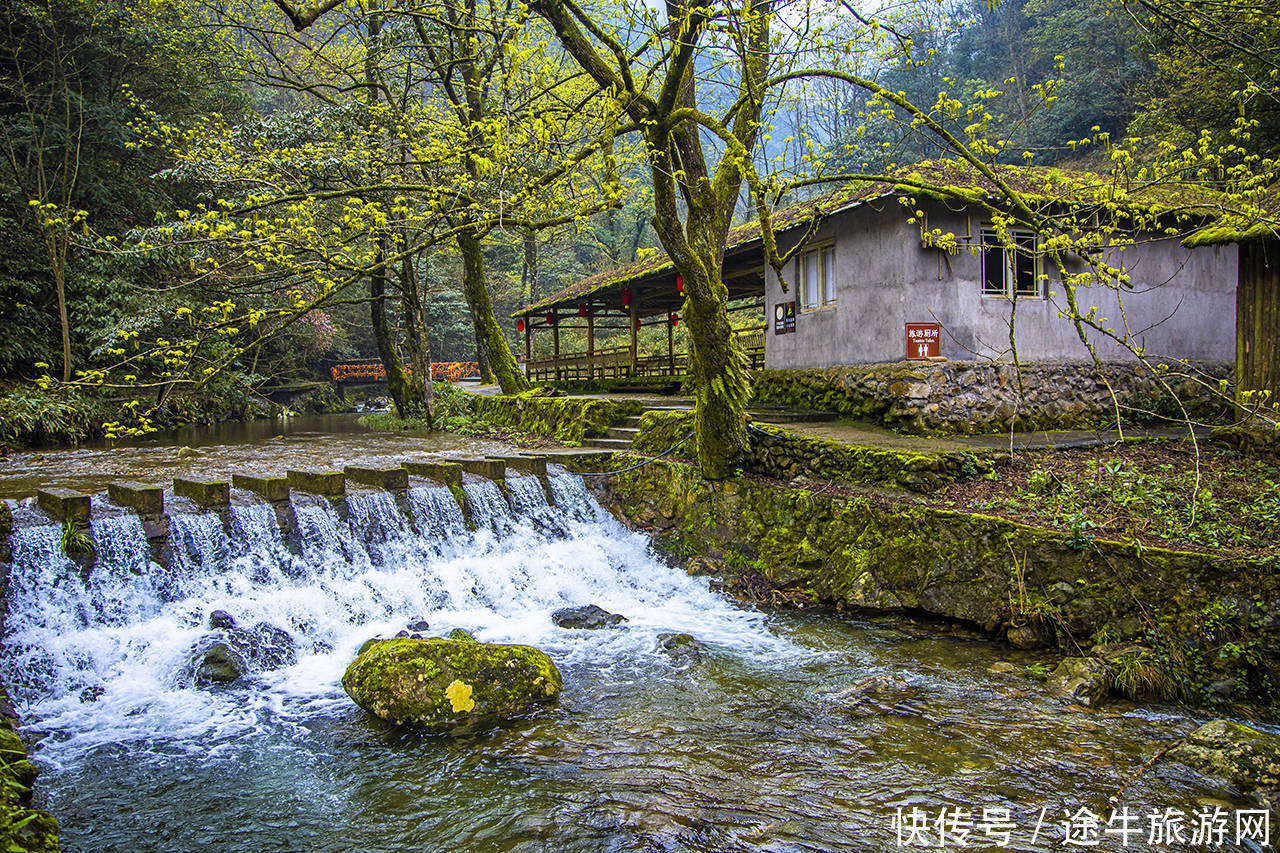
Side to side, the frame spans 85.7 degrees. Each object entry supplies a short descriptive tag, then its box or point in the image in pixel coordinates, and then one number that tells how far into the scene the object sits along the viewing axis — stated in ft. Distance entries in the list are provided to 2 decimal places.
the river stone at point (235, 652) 19.76
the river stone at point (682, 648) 22.03
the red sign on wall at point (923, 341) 36.29
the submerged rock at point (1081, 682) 18.11
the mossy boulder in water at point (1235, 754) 14.06
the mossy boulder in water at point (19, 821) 8.84
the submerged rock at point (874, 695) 17.99
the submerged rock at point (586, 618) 25.26
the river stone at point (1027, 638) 21.27
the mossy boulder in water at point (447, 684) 17.30
